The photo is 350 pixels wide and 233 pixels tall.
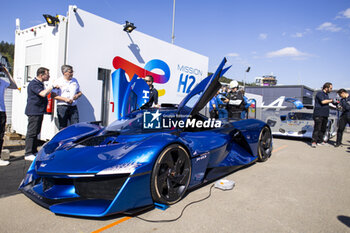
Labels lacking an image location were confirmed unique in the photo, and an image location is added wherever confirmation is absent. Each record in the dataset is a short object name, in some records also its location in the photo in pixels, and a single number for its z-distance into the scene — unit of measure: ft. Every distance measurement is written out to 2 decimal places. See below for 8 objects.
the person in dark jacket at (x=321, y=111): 21.22
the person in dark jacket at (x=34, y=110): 14.12
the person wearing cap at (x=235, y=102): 21.25
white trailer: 16.53
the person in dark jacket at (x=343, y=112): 21.84
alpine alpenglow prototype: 6.97
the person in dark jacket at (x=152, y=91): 16.84
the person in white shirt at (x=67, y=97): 15.12
